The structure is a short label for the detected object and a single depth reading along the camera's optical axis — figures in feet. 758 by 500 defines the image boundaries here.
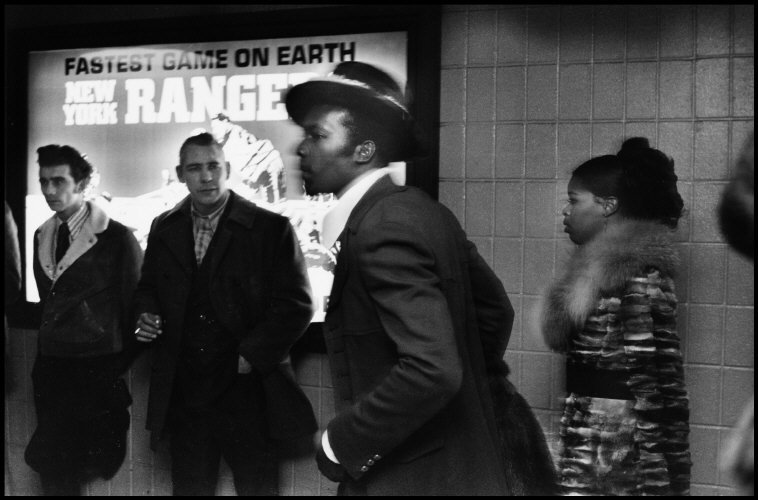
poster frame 13.92
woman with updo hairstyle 11.53
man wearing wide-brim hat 9.23
